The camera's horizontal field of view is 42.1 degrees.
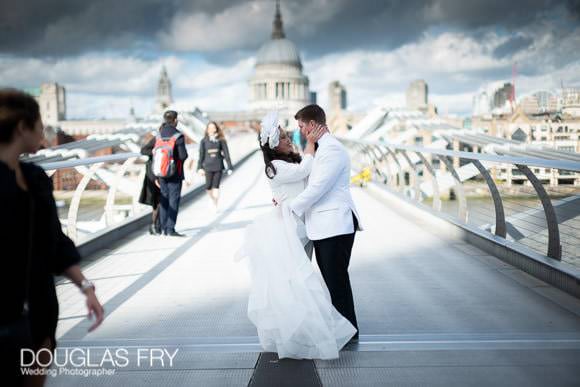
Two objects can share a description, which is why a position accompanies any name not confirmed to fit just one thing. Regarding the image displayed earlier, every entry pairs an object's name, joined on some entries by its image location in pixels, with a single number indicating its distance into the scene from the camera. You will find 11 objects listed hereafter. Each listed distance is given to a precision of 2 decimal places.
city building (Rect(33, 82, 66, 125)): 189.75
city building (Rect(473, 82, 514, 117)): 134.11
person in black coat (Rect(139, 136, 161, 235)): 9.00
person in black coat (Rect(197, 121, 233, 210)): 11.44
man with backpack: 8.69
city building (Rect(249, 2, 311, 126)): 119.84
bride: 4.02
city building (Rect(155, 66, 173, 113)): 192.38
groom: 4.14
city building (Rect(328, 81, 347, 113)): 182.30
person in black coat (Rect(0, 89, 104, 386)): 2.20
